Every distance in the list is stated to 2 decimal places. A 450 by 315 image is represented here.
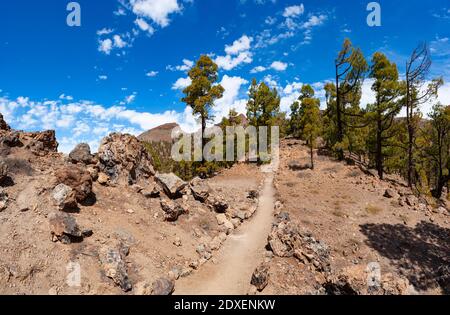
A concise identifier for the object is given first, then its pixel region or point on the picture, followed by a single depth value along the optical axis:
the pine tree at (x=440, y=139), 31.58
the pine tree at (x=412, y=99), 29.52
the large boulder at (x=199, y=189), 24.11
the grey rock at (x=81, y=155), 21.39
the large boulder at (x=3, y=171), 15.99
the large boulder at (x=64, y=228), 14.03
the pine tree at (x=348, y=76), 34.34
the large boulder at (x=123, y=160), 21.45
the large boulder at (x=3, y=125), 20.37
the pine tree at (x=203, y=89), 34.66
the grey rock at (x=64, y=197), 16.02
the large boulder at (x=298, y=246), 16.91
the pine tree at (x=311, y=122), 36.62
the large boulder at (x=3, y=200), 14.51
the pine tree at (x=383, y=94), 30.19
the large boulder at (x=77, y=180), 17.39
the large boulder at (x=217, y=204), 23.73
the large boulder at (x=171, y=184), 23.02
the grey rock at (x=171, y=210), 20.42
